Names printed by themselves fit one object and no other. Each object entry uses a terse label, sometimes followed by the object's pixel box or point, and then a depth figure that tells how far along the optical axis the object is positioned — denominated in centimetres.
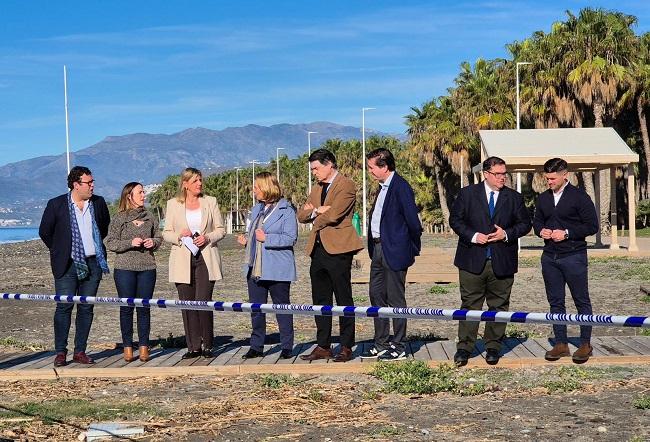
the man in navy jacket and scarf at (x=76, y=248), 929
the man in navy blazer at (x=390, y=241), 901
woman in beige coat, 945
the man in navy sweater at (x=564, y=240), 886
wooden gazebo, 2861
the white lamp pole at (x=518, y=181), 3689
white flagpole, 4262
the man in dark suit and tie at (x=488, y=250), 891
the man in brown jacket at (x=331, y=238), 913
